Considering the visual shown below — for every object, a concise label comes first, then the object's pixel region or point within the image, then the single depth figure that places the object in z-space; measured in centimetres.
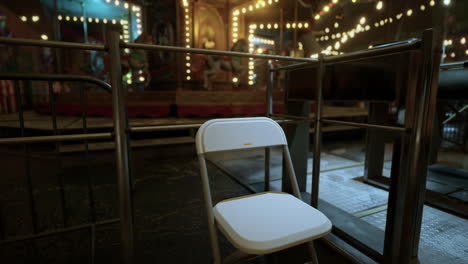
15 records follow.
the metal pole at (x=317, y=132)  158
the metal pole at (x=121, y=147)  107
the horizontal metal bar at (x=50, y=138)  96
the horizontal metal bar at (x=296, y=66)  170
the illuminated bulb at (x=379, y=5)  583
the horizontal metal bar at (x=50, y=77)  126
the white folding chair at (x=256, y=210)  83
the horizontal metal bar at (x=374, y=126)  112
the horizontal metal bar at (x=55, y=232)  137
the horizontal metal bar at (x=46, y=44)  93
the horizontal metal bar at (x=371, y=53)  105
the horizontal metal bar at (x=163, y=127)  118
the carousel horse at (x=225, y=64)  554
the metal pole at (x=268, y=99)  211
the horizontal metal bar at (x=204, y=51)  117
